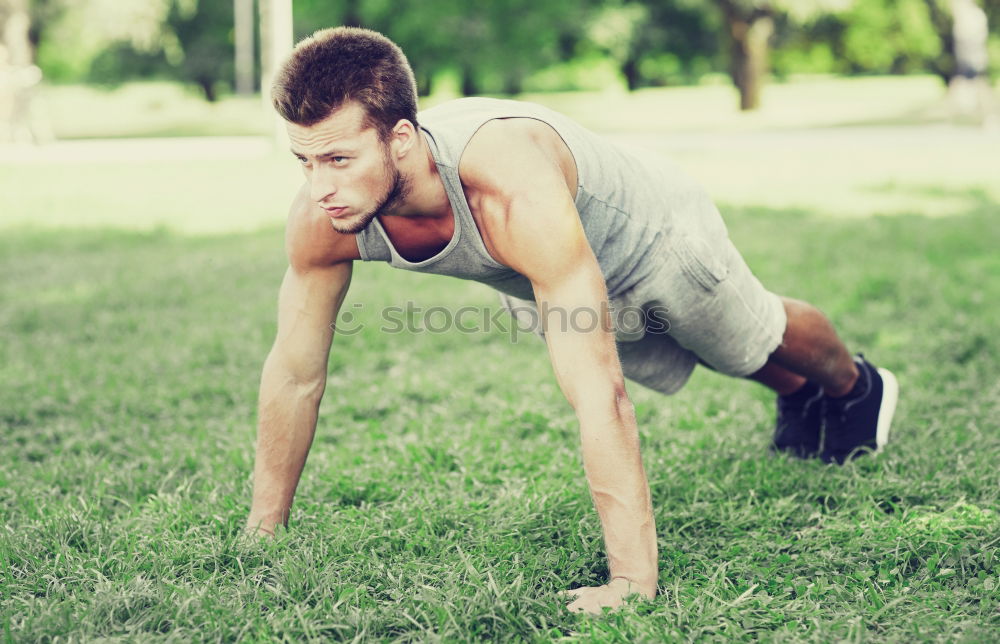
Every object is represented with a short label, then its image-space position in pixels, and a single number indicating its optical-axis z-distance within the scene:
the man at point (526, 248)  2.46
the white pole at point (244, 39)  30.20
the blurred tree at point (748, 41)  23.48
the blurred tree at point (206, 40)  34.78
